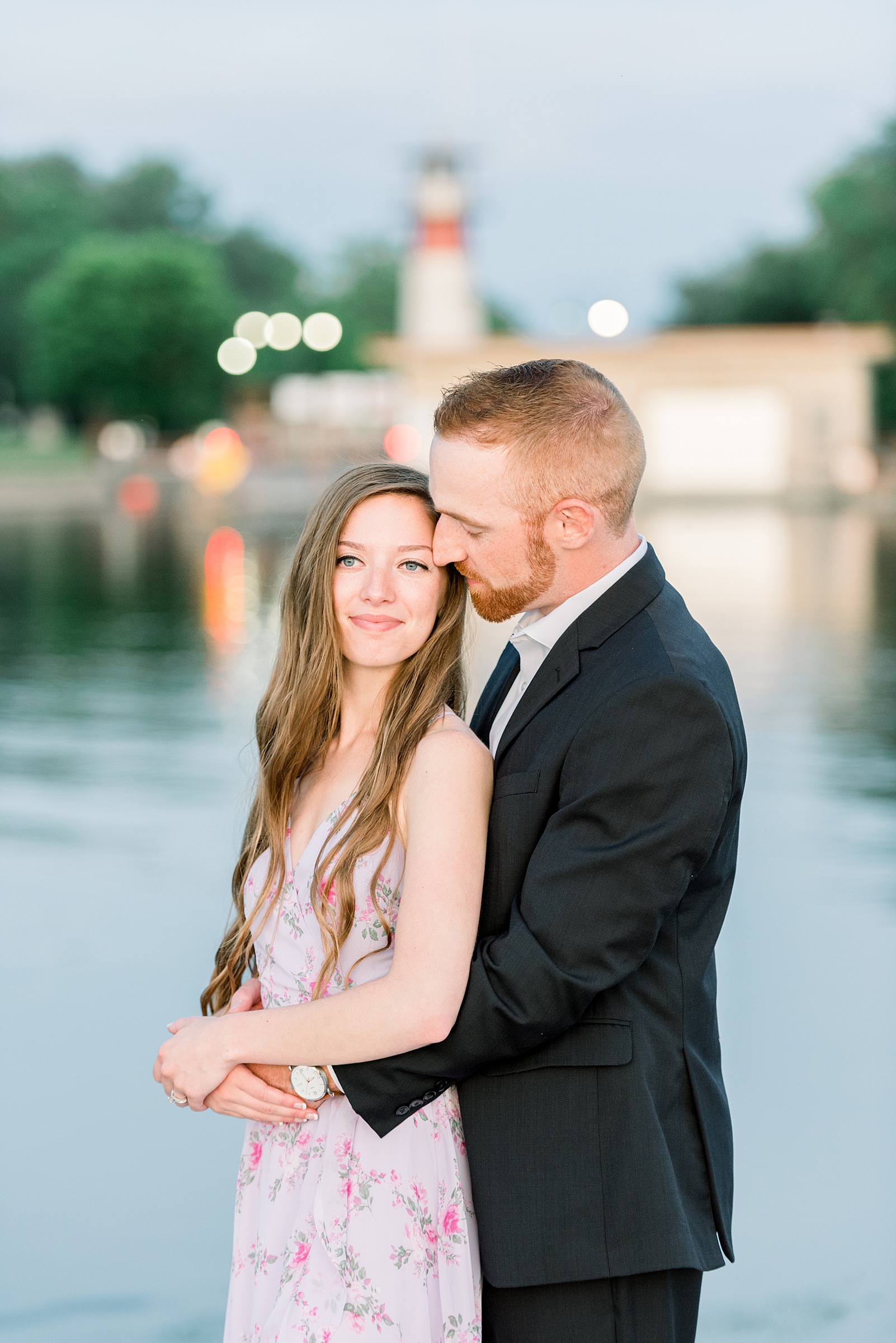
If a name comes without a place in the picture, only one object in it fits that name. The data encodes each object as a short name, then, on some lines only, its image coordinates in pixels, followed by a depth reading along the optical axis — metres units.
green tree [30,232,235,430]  60.00
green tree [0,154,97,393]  70.38
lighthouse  49.84
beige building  37.81
